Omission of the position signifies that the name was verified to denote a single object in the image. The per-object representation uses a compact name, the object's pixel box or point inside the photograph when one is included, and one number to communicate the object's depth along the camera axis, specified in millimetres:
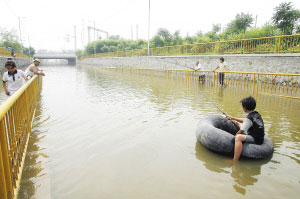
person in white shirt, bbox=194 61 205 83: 14996
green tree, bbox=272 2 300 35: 17125
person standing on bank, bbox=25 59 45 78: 9625
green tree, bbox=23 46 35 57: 76088
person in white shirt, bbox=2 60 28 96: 6102
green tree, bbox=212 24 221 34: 36406
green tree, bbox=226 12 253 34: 24047
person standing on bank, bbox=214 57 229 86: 13281
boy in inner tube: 4000
